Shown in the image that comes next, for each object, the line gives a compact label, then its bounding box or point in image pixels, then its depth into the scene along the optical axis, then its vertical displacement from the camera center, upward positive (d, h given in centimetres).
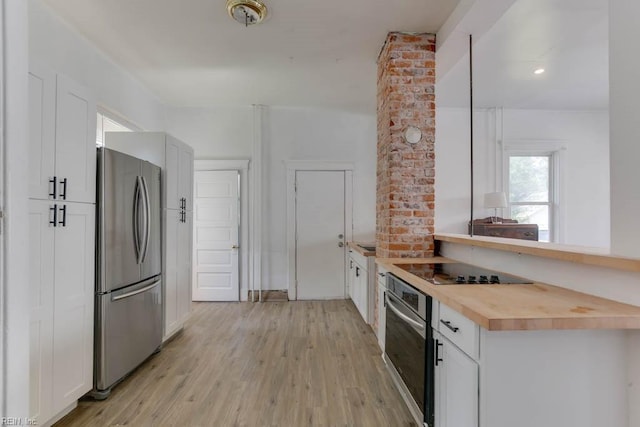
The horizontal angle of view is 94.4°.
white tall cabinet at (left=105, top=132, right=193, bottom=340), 296 +9
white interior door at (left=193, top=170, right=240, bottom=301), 452 -32
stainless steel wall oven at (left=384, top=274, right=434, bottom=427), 157 -78
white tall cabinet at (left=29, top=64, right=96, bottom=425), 170 -16
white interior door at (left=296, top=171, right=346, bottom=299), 457 -28
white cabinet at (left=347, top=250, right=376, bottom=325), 313 -78
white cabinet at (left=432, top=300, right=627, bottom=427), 112 -61
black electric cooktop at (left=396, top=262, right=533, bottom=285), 165 -36
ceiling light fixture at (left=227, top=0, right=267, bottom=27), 226 +161
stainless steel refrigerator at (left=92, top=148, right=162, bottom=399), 216 -44
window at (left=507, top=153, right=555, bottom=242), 476 +45
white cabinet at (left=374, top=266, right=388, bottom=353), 243 -76
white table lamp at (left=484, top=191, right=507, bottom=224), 420 +23
